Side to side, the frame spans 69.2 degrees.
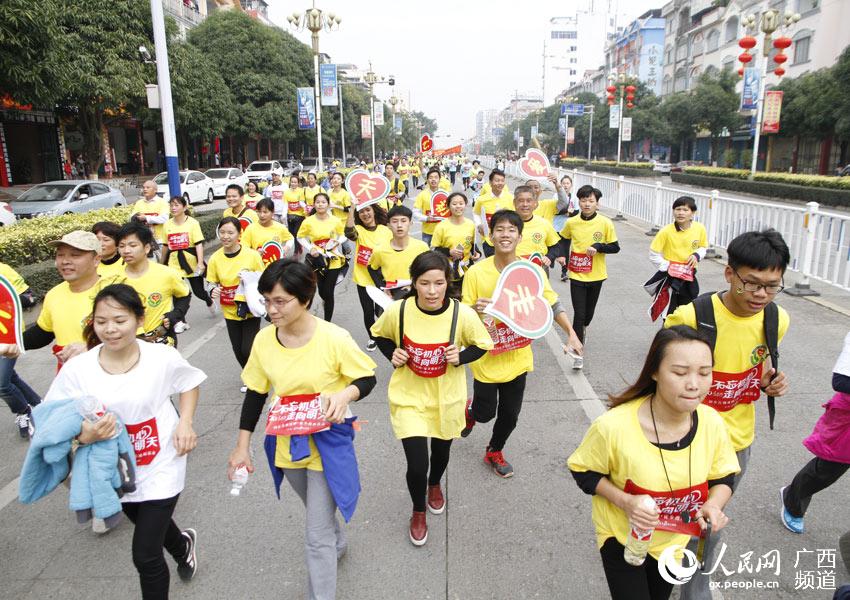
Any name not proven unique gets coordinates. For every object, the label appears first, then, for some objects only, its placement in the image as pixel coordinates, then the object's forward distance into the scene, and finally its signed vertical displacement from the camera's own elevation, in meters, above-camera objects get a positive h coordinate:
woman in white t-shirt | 2.55 -1.01
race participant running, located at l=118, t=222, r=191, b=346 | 4.30 -0.86
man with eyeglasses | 2.58 -0.80
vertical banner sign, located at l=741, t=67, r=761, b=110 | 26.09 +2.71
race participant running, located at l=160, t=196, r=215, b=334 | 7.40 -0.96
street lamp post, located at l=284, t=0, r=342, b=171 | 20.28 +4.49
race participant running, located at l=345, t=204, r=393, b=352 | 6.70 -0.93
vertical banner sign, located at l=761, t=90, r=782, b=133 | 24.14 +1.55
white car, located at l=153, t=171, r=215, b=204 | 24.12 -1.07
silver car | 15.77 -1.01
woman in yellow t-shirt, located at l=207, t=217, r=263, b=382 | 5.23 -1.03
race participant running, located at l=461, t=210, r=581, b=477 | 3.74 -1.19
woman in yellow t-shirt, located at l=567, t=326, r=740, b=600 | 2.05 -1.06
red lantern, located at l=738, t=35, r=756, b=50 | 18.98 +3.31
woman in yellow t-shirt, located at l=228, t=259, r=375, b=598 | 2.65 -1.04
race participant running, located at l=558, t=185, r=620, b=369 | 6.07 -0.94
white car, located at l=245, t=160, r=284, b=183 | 30.08 -0.58
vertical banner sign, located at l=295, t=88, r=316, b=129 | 26.75 +2.09
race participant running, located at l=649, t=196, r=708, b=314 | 5.76 -0.88
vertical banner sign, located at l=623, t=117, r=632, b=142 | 44.88 +1.82
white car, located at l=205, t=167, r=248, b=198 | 27.48 -0.87
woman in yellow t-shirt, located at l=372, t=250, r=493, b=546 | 3.11 -1.00
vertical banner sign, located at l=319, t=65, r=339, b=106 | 25.11 +2.97
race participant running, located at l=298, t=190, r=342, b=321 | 7.02 -1.00
